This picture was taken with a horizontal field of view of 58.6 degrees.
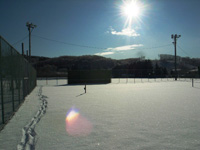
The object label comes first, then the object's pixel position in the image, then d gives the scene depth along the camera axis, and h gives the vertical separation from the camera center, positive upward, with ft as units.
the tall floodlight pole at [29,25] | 94.43 +25.56
